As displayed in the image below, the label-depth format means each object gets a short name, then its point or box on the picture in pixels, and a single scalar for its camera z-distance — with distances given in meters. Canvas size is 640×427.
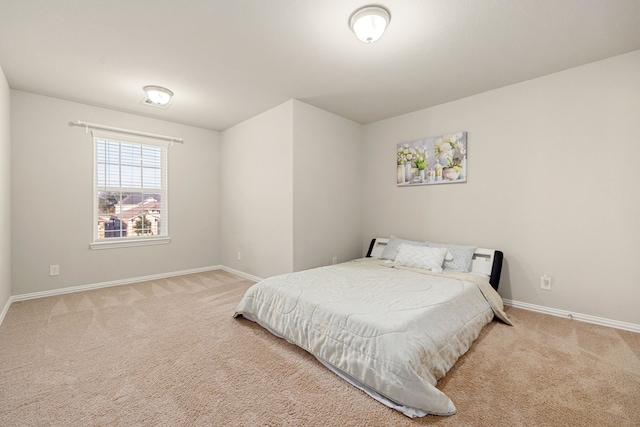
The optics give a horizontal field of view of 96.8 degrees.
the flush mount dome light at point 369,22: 1.92
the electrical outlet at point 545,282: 2.87
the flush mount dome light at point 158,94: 3.17
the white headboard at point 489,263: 2.92
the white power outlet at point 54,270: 3.47
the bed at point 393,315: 1.55
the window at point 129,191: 3.87
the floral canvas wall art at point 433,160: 3.44
